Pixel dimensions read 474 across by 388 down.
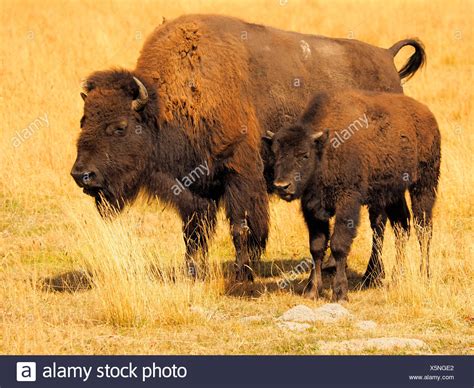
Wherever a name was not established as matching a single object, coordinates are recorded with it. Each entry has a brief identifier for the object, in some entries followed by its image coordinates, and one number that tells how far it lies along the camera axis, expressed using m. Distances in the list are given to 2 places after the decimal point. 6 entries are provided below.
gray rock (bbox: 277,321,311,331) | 15.38
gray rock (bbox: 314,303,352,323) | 15.96
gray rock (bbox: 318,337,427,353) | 14.23
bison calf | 17.16
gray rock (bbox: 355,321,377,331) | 15.54
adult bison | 17.86
